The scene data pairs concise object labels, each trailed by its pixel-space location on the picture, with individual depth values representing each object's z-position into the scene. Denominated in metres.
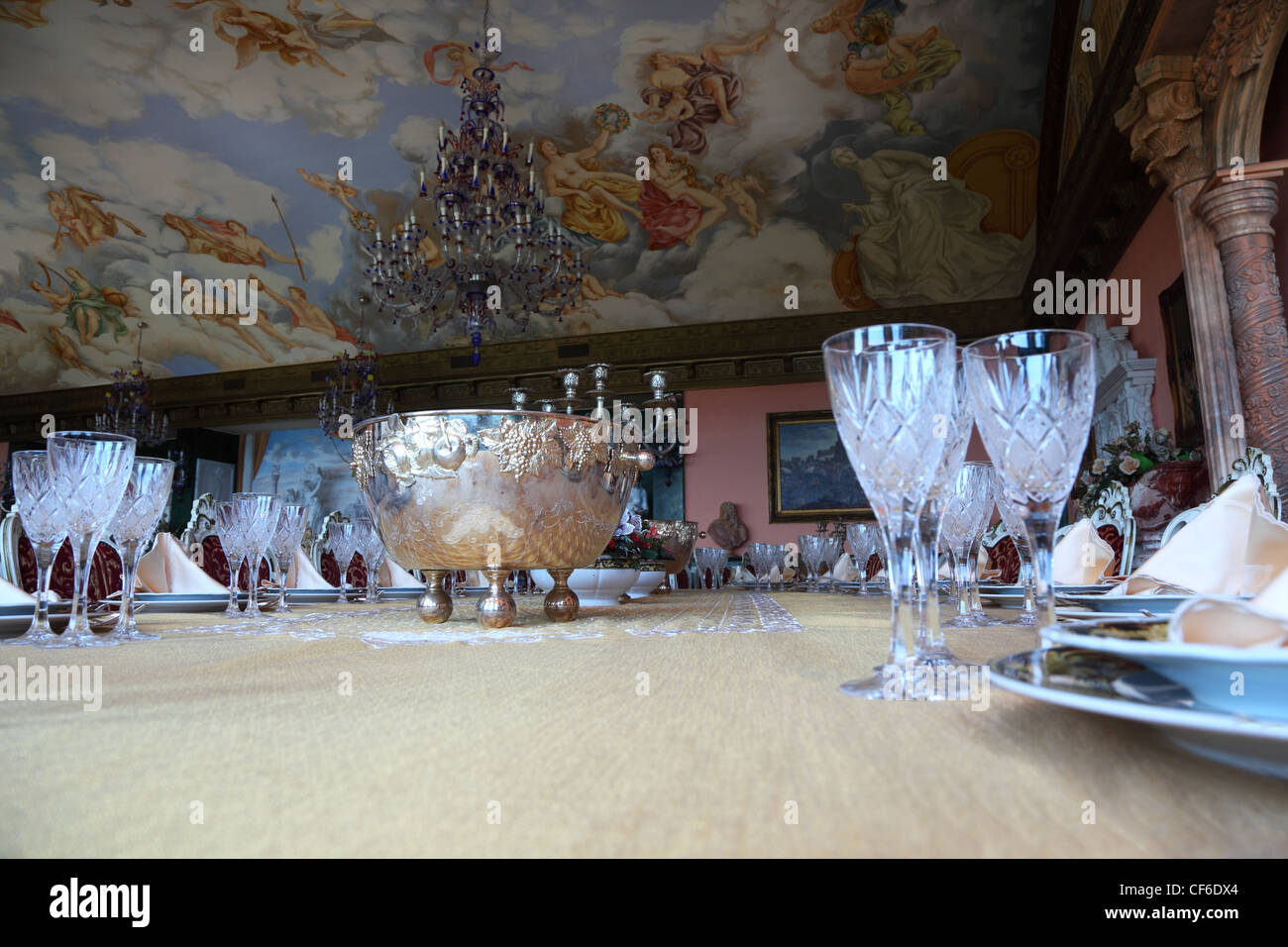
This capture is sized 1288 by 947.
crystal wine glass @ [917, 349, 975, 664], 0.51
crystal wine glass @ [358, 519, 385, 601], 1.70
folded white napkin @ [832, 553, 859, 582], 3.78
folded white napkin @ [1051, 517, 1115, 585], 1.73
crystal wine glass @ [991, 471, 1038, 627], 1.01
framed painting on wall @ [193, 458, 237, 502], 10.34
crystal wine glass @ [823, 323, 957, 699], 0.49
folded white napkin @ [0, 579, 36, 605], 0.99
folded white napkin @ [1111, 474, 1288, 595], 0.94
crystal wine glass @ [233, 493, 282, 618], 1.28
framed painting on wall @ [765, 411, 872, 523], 7.80
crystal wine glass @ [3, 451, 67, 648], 0.87
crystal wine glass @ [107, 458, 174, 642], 1.00
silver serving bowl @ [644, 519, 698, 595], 2.28
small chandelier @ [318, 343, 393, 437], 7.33
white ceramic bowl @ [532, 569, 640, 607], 1.59
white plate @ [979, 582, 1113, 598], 1.24
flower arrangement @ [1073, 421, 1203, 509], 3.55
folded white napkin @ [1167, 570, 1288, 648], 0.32
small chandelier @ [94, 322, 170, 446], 8.27
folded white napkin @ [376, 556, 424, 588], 2.64
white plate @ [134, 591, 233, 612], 1.44
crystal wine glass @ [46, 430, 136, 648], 0.87
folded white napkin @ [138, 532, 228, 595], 1.75
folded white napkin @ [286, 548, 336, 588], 2.23
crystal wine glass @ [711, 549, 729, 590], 4.21
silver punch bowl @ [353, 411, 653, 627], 0.98
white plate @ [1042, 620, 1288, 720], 0.26
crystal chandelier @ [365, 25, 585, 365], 4.47
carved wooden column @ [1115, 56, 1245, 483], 3.24
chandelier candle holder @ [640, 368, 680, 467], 7.78
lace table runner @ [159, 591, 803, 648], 0.93
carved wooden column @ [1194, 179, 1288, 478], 3.05
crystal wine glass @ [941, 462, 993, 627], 1.07
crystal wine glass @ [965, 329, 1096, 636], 0.54
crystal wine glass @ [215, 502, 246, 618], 1.29
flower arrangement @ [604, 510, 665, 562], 1.83
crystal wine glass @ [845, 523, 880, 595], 1.89
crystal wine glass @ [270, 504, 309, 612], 1.42
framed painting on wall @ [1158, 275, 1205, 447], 3.79
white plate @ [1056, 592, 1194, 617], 0.74
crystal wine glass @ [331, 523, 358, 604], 1.70
